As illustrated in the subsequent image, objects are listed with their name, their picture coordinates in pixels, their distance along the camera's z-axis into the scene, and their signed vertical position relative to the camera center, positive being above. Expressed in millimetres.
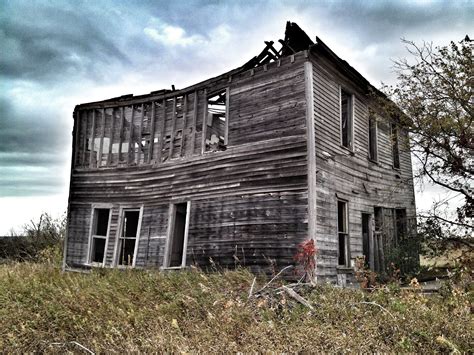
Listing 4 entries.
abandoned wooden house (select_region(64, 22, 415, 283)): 10398 +2500
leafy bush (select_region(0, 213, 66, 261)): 22750 +318
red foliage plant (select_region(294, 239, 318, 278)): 9453 -25
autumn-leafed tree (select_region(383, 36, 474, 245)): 10078 +3658
